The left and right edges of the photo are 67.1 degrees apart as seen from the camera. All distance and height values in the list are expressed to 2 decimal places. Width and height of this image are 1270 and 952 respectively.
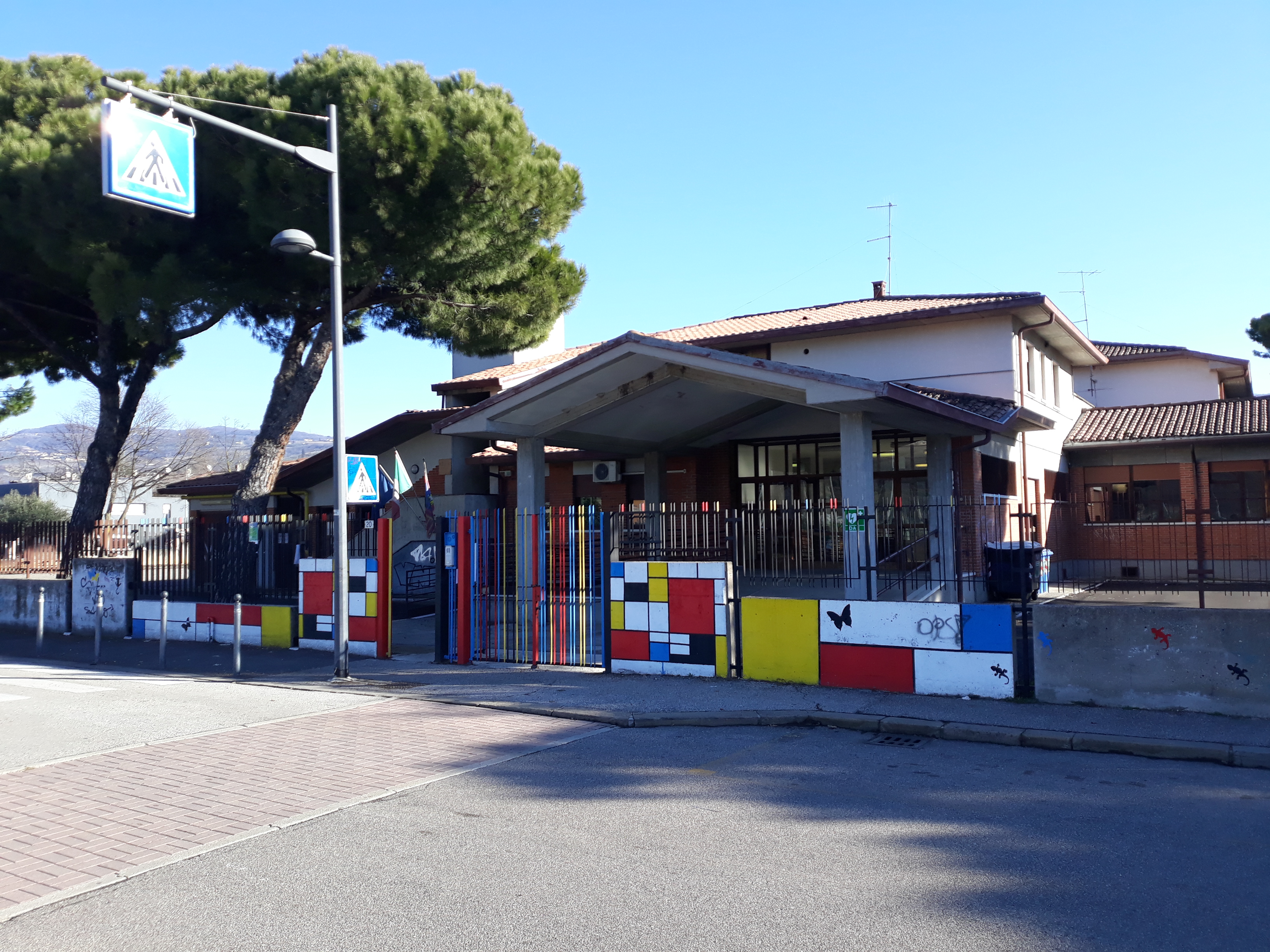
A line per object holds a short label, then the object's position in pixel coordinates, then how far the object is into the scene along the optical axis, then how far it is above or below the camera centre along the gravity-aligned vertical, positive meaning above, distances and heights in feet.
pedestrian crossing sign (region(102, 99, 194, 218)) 30.45 +12.78
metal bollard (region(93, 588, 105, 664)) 47.78 -4.60
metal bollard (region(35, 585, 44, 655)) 51.78 -4.32
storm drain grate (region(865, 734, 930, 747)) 27.40 -6.04
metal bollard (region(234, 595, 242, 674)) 41.60 -3.97
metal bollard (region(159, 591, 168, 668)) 45.78 -4.30
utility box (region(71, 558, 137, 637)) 55.77 -2.75
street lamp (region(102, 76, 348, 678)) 39.04 +6.43
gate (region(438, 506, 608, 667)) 40.29 -2.08
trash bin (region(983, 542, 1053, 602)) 53.72 -2.10
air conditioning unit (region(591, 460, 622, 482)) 75.97 +5.22
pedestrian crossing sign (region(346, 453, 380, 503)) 41.91 +2.78
